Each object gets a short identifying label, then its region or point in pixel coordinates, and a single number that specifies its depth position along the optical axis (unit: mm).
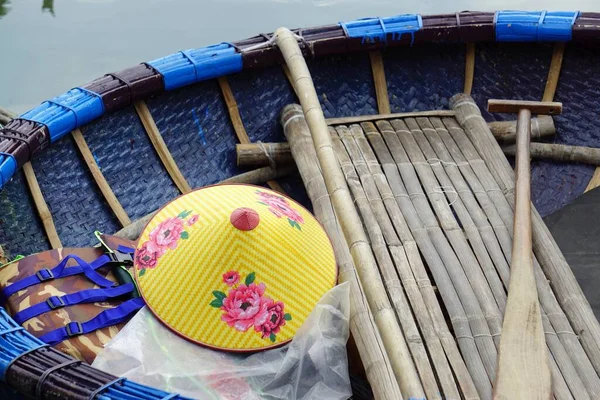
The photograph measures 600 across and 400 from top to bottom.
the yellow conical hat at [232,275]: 2242
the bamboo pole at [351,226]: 2164
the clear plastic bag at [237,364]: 2107
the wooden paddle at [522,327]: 2160
